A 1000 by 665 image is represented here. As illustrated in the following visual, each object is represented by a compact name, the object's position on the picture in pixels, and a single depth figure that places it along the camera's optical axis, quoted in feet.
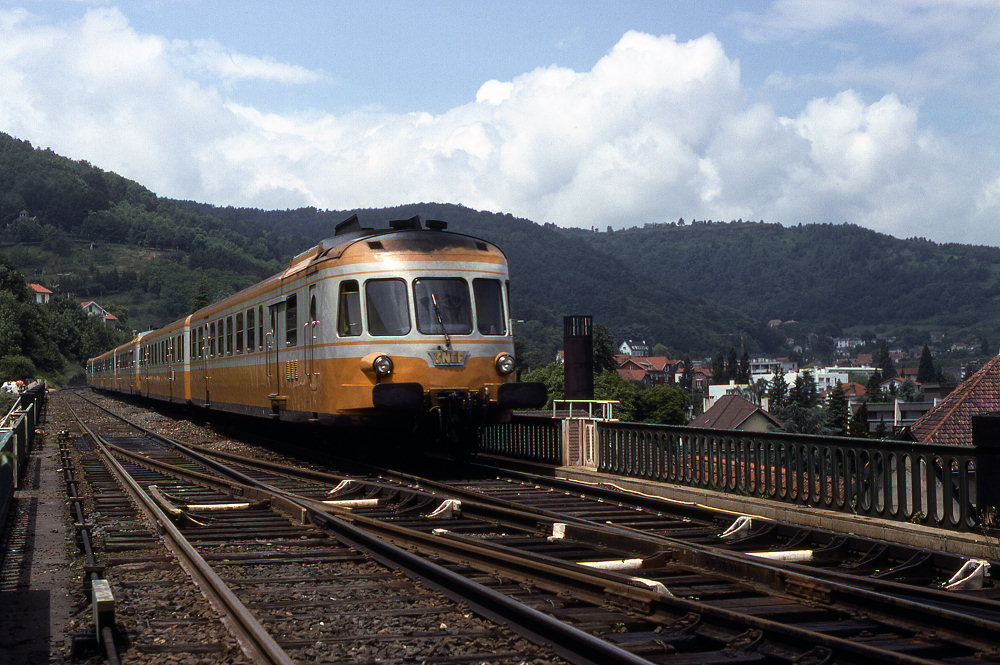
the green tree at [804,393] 501.19
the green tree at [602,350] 343.26
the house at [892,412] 454.07
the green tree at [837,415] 342.85
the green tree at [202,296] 520.92
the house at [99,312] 542.49
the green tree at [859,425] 274.16
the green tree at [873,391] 623.36
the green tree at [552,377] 247.01
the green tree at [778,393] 500.08
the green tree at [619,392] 247.91
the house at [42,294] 573.74
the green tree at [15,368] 231.71
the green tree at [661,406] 285.23
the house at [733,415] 273.31
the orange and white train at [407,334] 47.65
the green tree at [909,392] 595.64
